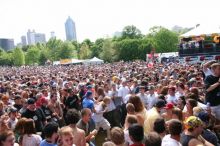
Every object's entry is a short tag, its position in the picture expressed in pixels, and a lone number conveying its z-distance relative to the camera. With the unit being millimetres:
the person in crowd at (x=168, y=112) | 7387
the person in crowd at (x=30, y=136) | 6398
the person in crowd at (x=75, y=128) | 6410
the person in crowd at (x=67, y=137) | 5496
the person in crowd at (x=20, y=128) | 6548
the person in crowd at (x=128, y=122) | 6621
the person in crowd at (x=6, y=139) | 5496
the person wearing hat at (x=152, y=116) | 7105
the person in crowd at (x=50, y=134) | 5986
